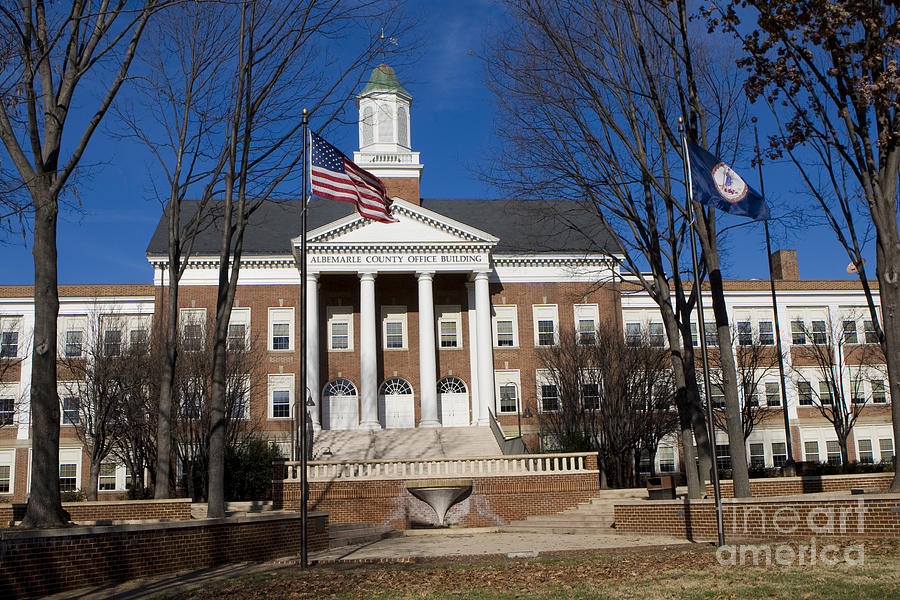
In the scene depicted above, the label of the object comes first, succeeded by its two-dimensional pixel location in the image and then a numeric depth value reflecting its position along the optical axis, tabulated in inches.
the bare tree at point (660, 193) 754.2
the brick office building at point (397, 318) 1585.9
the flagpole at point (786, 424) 1181.1
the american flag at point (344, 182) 722.2
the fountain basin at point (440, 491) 936.9
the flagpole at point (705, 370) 581.0
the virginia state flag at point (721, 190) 689.0
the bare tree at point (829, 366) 1784.0
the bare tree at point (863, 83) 608.1
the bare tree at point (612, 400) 1440.7
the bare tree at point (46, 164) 554.9
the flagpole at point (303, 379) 566.3
